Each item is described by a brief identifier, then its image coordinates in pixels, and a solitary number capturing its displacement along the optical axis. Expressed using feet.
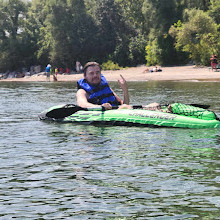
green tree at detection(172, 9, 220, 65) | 132.05
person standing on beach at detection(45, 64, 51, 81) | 153.52
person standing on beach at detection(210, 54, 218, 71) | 116.10
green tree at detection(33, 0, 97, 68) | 185.57
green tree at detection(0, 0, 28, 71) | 208.95
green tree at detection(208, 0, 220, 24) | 141.79
